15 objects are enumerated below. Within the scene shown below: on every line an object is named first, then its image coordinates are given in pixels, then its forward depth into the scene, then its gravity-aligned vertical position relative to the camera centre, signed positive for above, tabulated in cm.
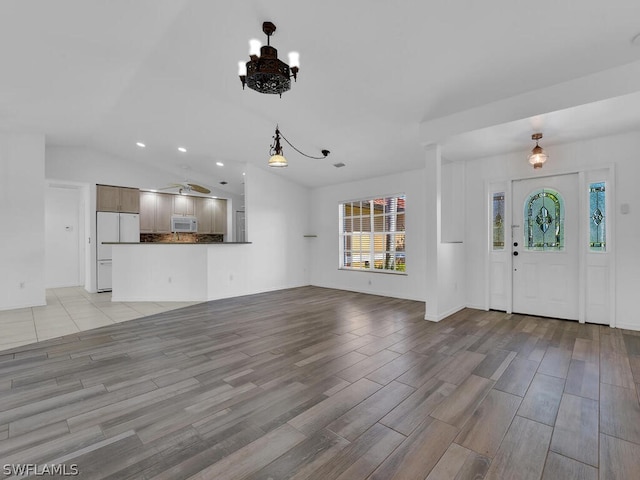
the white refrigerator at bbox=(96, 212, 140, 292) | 705 +12
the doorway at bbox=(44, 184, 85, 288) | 772 +11
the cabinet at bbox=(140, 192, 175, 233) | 781 +75
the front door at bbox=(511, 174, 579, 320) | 436 -9
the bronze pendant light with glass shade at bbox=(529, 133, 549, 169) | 400 +112
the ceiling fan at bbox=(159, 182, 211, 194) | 594 +105
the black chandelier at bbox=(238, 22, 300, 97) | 255 +146
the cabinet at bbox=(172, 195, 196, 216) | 831 +99
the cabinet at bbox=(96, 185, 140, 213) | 708 +100
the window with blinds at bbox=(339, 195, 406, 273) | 636 +14
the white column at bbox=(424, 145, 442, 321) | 437 +25
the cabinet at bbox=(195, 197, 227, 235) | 874 +75
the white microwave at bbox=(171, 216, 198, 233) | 822 +45
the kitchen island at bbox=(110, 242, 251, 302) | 596 -63
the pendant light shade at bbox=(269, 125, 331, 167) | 430 +115
